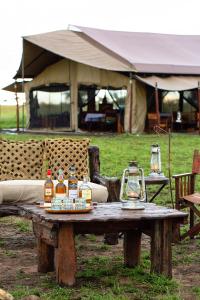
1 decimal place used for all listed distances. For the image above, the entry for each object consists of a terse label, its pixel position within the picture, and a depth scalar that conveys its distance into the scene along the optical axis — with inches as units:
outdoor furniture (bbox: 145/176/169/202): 264.2
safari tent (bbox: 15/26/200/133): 780.6
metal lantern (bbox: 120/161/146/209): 192.9
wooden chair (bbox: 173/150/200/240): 231.8
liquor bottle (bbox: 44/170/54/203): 197.3
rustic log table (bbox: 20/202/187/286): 179.3
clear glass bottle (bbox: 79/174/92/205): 191.9
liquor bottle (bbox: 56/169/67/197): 189.8
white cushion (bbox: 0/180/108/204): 233.1
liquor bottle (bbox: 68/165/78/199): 189.8
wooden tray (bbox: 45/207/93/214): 184.9
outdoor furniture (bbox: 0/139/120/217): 262.2
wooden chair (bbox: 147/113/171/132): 774.8
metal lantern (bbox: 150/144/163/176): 278.0
